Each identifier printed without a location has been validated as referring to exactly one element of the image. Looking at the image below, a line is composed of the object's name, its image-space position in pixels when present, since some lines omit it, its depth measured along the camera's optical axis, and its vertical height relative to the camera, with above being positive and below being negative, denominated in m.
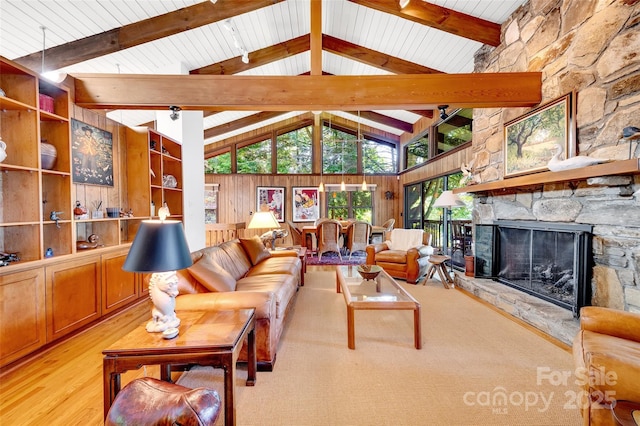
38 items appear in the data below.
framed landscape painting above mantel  2.65 +0.80
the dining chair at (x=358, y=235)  6.25 -0.62
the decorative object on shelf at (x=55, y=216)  2.52 -0.05
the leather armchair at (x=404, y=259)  4.32 -0.85
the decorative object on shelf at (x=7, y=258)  2.06 -0.38
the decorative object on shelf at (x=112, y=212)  3.20 -0.02
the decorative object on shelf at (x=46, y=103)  2.54 +1.05
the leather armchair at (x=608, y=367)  1.20 -0.75
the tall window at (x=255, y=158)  8.48 +1.65
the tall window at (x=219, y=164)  8.46 +1.46
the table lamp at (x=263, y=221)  3.95 -0.17
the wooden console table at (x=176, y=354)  1.31 -0.72
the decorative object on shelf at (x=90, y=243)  2.85 -0.36
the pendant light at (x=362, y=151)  8.45 +1.58
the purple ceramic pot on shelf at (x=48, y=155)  2.45 +0.53
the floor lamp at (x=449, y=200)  4.09 +0.13
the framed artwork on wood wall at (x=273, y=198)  8.39 +0.36
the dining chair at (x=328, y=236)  5.94 -0.60
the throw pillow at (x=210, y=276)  2.11 -0.54
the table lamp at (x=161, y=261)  1.37 -0.27
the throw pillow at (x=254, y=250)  3.66 -0.56
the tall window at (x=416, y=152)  6.68 +1.55
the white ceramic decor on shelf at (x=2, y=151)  2.04 +0.47
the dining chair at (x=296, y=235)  6.55 -0.64
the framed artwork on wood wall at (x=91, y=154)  2.81 +0.64
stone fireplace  2.41 -0.58
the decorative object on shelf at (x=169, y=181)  4.21 +0.47
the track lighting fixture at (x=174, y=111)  3.00 +1.16
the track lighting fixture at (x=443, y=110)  3.20 +1.24
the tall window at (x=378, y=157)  8.61 +1.68
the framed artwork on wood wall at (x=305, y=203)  8.47 +0.20
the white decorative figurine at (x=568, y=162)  2.23 +0.40
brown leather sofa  1.94 -0.68
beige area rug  1.57 -1.21
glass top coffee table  2.29 -0.86
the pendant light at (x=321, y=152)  8.48 +1.81
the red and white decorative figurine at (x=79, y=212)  2.74 -0.01
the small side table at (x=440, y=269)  4.07 -0.97
